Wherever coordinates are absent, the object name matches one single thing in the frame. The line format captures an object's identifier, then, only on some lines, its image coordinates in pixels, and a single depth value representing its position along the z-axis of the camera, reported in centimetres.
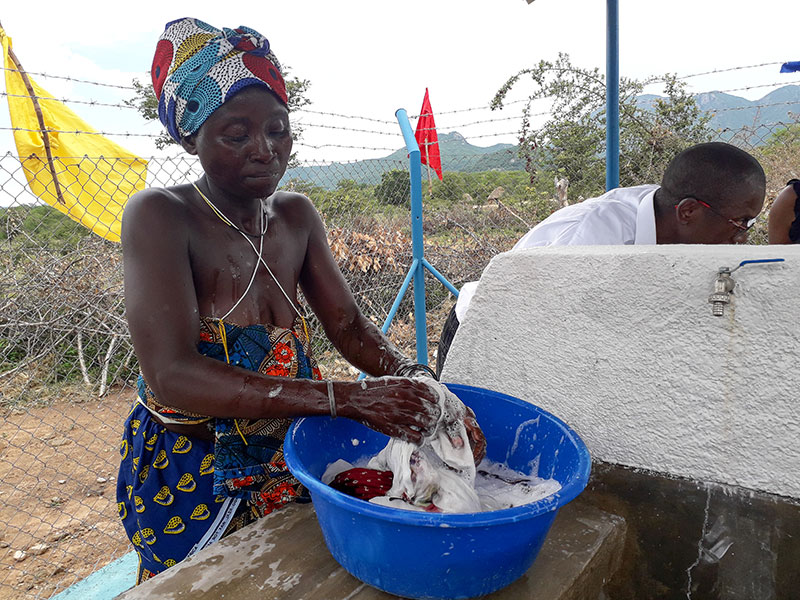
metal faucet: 130
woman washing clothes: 124
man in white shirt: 231
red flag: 420
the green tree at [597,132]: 685
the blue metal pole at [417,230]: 343
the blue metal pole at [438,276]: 356
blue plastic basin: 95
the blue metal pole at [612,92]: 301
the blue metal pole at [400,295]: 345
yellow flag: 290
